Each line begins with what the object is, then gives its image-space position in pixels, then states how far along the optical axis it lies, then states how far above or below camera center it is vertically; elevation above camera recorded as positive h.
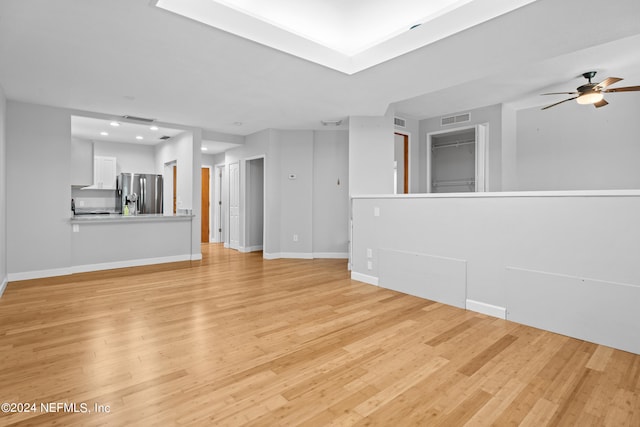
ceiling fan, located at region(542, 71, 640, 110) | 3.83 +1.45
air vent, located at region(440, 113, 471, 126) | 6.12 +1.75
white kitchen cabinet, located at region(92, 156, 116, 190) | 7.62 +0.86
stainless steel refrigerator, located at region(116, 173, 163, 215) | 7.85 +0.40
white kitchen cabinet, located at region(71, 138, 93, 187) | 6.70 +0.97
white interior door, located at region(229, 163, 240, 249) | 7.94 +0.07
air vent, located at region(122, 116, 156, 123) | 5.74 +1.63
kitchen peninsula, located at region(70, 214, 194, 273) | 5.39 -0.59
